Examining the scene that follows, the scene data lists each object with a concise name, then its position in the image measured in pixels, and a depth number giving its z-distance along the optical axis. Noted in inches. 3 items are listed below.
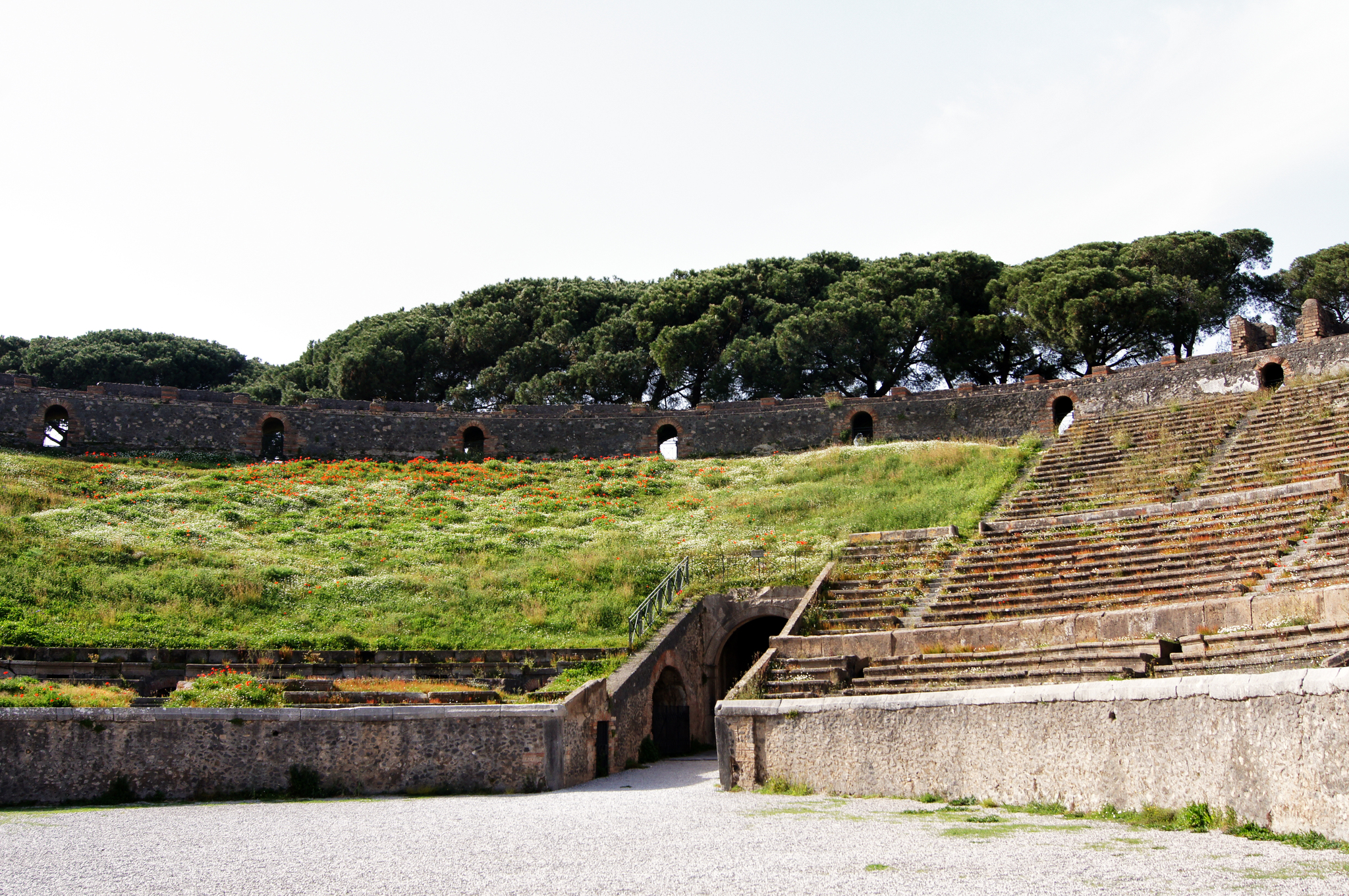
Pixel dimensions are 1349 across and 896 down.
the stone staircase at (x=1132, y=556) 498.3
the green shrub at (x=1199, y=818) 342.0
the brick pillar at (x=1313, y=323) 1218.6
